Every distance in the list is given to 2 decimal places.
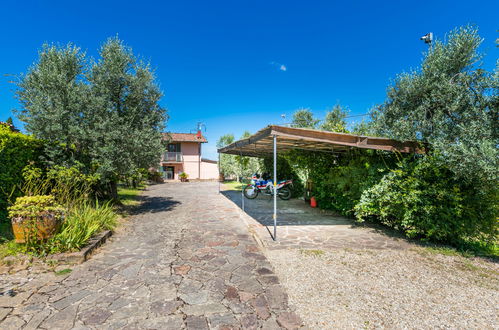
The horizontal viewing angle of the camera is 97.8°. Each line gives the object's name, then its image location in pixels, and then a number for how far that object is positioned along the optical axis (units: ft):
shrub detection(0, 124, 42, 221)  16.06
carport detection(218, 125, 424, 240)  15.44
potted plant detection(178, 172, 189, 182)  80.21
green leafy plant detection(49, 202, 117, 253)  12.34
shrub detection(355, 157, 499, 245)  13.53
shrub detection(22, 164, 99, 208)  16.85
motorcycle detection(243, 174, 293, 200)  35.37
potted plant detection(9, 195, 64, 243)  11.85
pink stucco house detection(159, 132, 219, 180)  84.55
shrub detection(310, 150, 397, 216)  18.13
